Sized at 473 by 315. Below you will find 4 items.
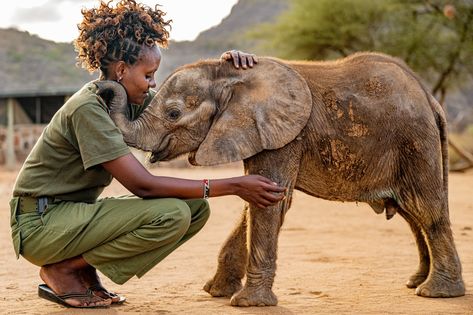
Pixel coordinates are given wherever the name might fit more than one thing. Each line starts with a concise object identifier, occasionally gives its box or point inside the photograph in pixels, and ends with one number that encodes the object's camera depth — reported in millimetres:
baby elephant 5047
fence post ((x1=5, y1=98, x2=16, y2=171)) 25594
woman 4625
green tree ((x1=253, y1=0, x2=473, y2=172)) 24484
